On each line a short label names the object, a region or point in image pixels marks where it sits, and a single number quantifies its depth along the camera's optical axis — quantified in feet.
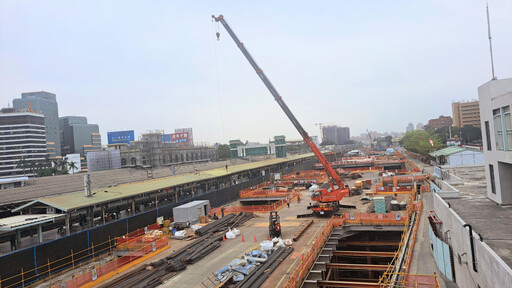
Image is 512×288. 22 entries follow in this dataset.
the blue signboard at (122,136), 502.71
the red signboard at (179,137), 610.24
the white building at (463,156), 152.76
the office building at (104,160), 293.43
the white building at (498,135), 47.67
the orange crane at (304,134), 98.73
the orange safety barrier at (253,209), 113.60
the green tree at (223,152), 491.72
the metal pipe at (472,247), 36.78
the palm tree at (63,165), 323.84
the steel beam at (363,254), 72.11
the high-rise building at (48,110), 554.87
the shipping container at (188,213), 97.96
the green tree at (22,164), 371.78
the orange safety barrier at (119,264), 57.75
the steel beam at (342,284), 55.52
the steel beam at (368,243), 81.43
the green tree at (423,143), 277.01
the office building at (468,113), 586.04
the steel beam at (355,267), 63.28
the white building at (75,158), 457.27
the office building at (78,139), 635.66
